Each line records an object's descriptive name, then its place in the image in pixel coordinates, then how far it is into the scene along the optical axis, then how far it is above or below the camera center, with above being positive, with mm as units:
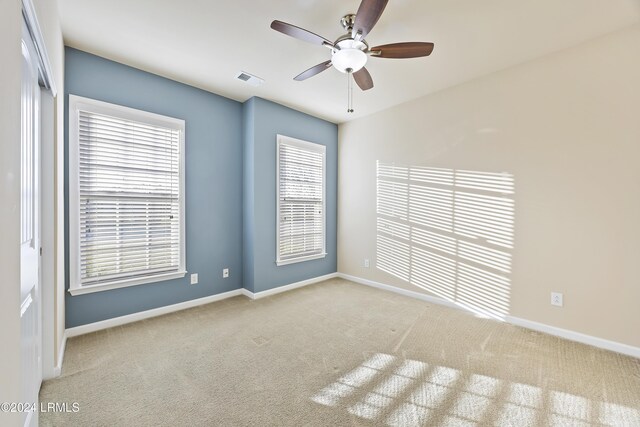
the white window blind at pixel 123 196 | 2641 +158
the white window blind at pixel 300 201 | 4102 +177
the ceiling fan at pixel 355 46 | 1895 +1256
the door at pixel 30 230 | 1373 -111
